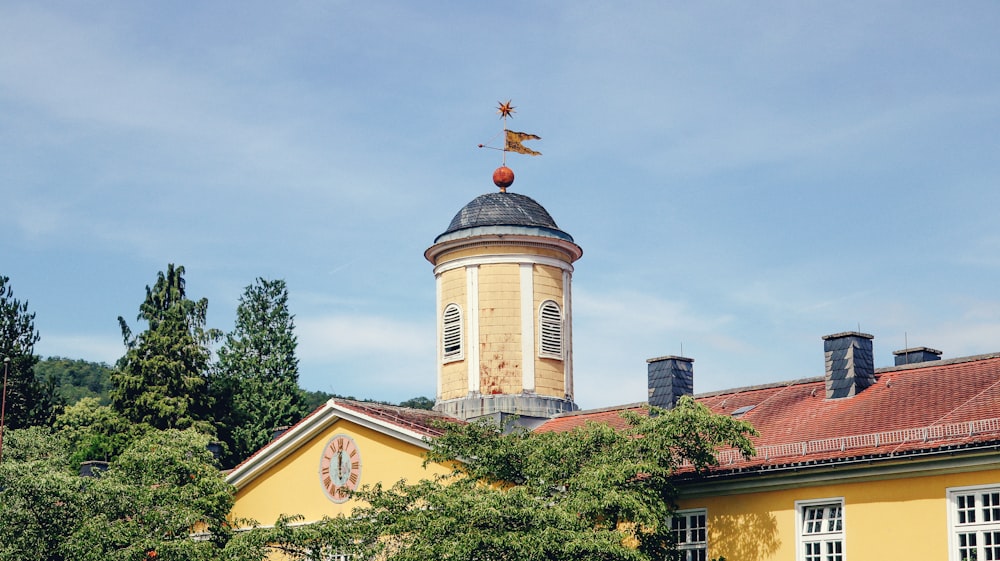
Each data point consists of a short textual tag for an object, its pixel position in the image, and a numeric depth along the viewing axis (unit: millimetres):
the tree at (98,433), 63500
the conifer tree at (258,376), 69250
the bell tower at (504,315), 39906
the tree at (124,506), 34406
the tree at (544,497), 26703
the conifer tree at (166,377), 64875
